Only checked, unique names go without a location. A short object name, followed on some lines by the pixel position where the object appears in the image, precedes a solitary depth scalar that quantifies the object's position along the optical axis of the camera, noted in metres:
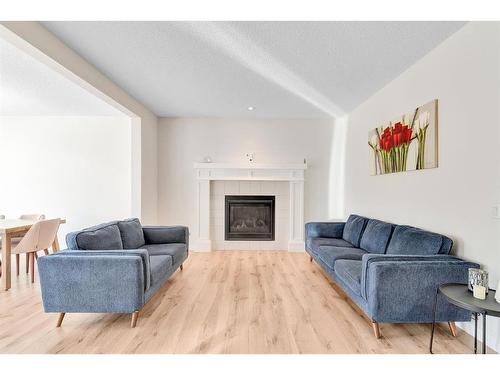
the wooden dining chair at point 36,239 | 3.72
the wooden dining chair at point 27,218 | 3.97
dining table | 3.46
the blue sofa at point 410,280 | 2.29
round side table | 1.77
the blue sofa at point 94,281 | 2.47
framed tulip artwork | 2.87
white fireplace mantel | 5.55
